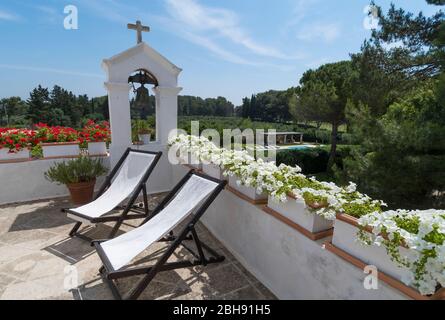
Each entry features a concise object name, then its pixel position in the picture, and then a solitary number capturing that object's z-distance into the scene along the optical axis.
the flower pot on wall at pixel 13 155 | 4.55
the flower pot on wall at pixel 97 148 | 5.05
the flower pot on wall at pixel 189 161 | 3.93
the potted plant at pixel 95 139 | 5.05
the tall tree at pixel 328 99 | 16.30
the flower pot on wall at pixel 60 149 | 4.81
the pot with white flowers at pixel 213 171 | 3.16
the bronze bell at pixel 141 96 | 4.77
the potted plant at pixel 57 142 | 4.84
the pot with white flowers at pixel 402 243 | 1.16
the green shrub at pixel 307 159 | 13.57
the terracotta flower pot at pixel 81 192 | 4.39
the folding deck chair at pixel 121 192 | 3.17
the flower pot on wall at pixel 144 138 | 5.02
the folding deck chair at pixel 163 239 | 2.17
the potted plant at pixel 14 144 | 4.53
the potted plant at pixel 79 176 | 4.36
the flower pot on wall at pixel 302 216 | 1.92
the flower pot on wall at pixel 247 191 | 2.59
